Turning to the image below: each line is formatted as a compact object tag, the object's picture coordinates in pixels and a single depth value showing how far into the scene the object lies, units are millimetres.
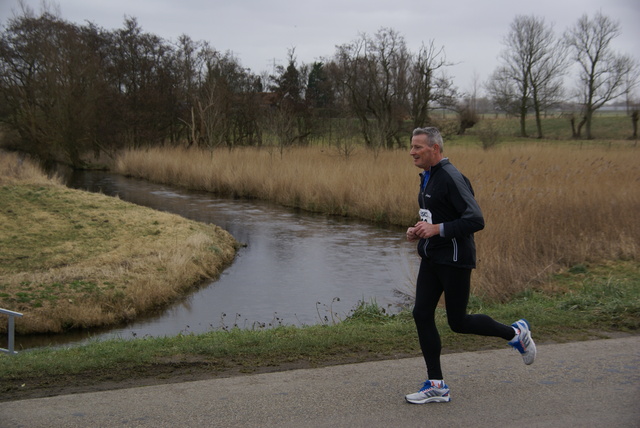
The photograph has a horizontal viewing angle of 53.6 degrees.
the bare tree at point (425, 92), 36312
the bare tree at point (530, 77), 52812
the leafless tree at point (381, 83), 38000
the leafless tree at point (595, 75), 45450
